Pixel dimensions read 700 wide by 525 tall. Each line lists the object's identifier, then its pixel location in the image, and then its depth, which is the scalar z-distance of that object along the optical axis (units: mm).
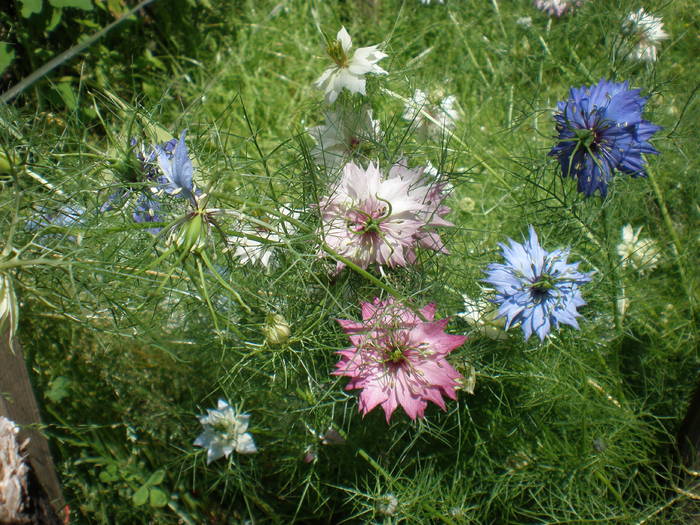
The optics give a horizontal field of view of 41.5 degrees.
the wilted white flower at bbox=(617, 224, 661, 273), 425
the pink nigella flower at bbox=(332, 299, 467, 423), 326
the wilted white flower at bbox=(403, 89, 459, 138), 415
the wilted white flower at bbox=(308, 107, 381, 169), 344
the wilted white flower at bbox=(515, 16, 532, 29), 542
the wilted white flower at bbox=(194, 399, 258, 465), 397
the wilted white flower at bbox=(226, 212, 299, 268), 313
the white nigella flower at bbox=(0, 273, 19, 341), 283
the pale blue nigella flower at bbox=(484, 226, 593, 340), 331
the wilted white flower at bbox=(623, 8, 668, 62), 411
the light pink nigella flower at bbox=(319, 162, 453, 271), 309
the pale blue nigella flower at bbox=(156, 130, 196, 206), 280
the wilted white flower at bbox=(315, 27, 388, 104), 340
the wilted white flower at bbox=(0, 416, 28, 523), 357
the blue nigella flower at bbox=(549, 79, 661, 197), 326
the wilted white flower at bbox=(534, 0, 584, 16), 513
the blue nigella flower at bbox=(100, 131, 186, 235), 329
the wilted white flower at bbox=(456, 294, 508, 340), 350
